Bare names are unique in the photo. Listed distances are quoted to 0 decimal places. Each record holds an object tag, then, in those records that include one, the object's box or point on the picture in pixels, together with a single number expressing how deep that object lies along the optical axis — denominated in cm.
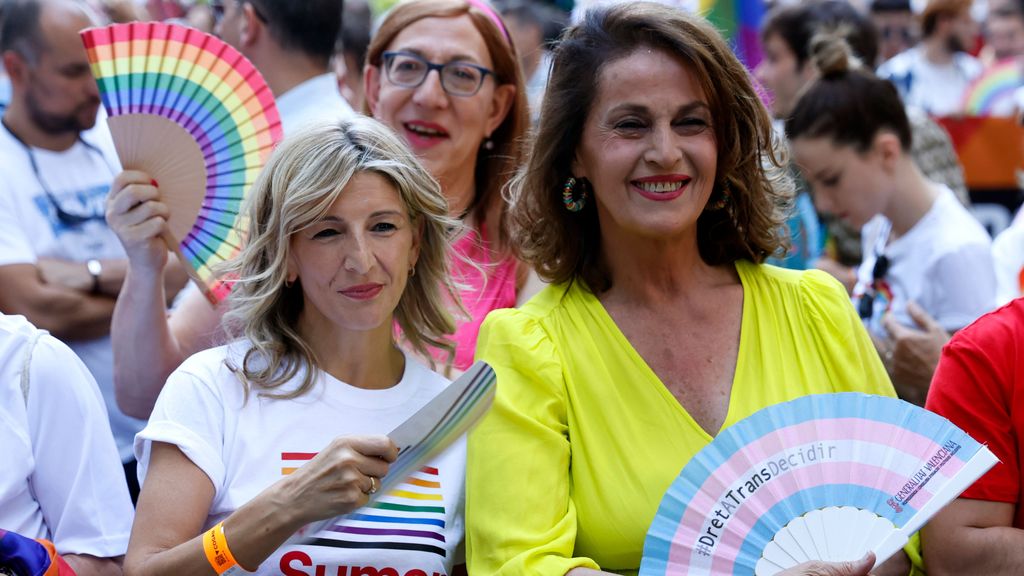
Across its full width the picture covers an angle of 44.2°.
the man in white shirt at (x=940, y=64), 974
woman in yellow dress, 274
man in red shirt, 263
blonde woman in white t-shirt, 254
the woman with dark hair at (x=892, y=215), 445
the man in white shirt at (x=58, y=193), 423
